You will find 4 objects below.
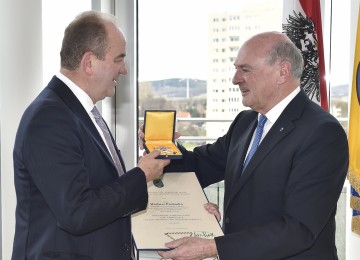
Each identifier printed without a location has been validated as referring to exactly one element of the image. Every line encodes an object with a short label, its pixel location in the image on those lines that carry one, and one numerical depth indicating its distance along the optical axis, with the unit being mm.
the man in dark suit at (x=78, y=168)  1380
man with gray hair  1720
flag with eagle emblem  3078
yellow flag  2971
